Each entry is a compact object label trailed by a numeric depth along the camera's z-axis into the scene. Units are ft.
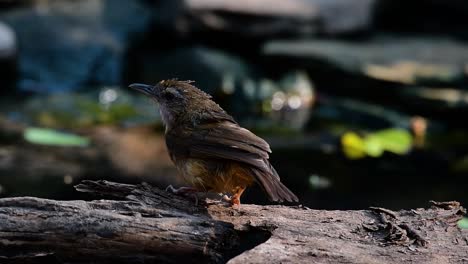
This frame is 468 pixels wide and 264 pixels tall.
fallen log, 25.18
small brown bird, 27.58
